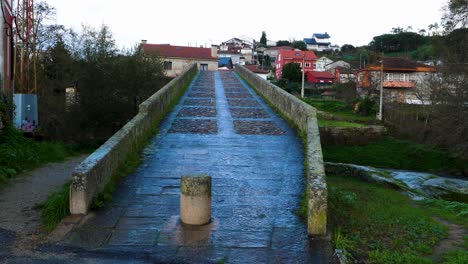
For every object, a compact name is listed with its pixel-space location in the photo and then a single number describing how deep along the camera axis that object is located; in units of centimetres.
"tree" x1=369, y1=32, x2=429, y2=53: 11406
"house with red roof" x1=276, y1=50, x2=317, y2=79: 9156
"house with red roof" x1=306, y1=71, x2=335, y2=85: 7990
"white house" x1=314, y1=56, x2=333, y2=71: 10160
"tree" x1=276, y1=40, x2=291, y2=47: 15625
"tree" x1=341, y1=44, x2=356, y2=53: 13208
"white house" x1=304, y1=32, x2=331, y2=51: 15400
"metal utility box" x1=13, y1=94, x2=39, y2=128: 1720
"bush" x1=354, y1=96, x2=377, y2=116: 4756
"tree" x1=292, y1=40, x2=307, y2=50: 14402
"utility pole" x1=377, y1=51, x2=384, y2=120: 4428
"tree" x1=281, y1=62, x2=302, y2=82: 6956
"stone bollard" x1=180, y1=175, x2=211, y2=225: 682
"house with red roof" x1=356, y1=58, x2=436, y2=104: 5072
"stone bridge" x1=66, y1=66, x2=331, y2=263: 618
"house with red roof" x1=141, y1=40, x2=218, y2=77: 6744
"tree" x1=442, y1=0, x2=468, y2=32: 3299
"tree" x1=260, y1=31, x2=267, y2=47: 16268
